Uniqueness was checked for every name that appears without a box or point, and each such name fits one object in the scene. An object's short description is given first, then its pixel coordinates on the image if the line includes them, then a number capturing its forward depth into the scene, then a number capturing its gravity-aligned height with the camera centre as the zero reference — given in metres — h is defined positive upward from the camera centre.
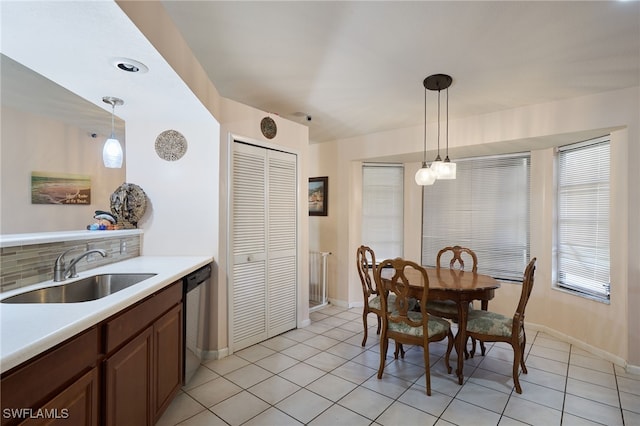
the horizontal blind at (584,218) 3.00 -0.05
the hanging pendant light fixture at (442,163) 2.61 +0.43
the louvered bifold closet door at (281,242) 3.27 -0.33
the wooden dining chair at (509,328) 2.29 -0.90
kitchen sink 1.63 -0.47
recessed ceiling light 1.65 +0.81
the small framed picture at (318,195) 4.72 +0.26
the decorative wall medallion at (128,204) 2.66 +0.06
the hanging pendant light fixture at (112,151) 2.25 +0.44
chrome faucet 1.82 -0.35
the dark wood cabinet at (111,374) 0.94 -0.66
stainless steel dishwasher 2.26 -0.84
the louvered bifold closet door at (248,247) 2.93 -0.35
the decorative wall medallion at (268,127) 3.12 +0.87
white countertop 0.92 -0.41
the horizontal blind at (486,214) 3.72 -0.01
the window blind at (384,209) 4.64 +0.05
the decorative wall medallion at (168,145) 2.81 +0.60
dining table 2.43 -0.64
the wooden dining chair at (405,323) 2.32 -0.88
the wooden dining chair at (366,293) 3.02 -0.82
